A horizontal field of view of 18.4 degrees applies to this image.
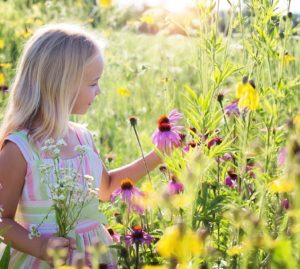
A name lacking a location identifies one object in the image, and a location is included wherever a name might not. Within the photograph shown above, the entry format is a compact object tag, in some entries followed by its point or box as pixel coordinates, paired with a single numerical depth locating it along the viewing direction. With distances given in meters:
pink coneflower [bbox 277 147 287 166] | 1.61
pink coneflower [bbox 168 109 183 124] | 1.88
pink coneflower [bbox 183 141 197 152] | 1.83
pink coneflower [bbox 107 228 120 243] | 1.97
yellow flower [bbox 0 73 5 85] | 3.05
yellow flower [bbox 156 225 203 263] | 1.01
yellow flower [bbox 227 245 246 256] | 1.37
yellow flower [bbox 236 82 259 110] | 1.41
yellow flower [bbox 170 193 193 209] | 1.19
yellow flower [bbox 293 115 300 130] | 1.35
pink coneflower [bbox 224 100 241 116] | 1.95
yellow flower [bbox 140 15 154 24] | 4.20
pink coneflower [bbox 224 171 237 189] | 1.82
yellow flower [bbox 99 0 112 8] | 4.55
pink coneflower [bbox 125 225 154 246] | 1.73
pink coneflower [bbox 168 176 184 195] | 1.69
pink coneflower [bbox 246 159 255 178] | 1.78
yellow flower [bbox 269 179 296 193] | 1.20
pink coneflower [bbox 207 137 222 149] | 1.79
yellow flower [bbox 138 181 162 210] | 1.23
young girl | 1.88
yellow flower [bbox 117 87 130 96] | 3.33
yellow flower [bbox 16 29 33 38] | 3.33
